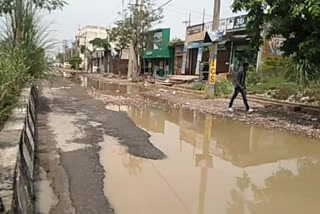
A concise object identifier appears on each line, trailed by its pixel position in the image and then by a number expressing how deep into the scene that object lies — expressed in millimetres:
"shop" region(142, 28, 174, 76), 36688
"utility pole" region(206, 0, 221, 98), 16172
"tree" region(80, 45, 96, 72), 66350
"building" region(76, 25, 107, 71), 84219
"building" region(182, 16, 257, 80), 23300
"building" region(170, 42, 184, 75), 33903
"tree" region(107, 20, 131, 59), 34406
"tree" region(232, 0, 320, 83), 8617
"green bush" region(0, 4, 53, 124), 7258
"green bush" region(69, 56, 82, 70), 71562
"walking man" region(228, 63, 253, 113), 11578
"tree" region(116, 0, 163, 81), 31797
